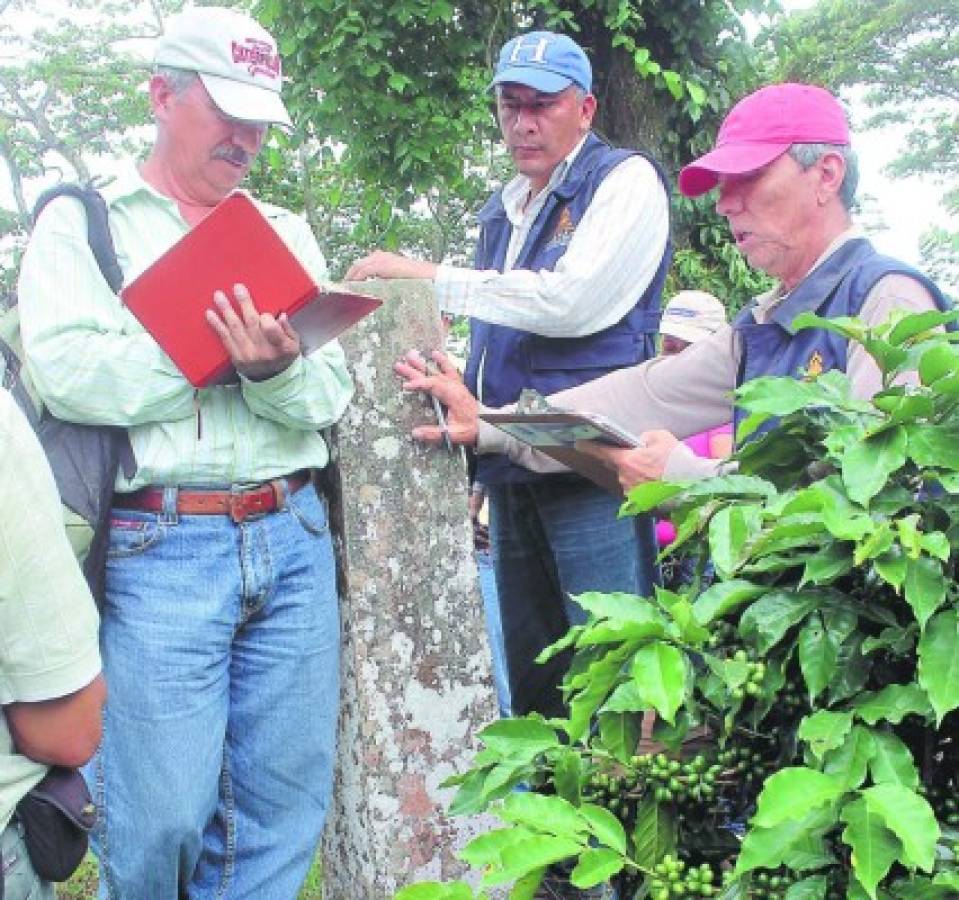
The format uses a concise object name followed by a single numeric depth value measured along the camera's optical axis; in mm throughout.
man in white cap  2354
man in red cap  2373
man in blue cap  2984
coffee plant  1239
